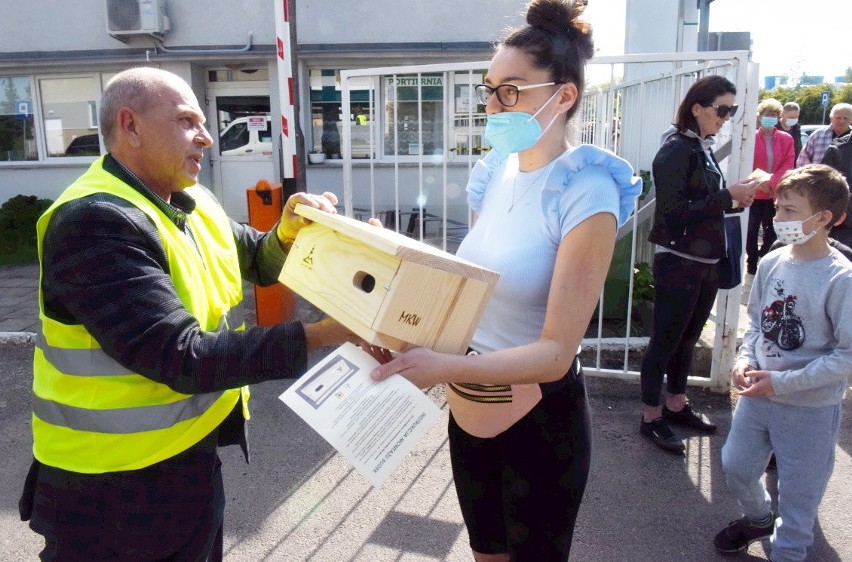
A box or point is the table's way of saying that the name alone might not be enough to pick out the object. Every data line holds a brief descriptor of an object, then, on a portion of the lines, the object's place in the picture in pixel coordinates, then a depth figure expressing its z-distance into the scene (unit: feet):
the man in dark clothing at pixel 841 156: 18.34
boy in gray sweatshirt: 8.02
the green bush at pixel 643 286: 17.83
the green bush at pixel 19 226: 31.09
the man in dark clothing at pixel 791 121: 27.71
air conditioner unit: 31.89
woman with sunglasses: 11.41
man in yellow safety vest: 4.60
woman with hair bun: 4.96
